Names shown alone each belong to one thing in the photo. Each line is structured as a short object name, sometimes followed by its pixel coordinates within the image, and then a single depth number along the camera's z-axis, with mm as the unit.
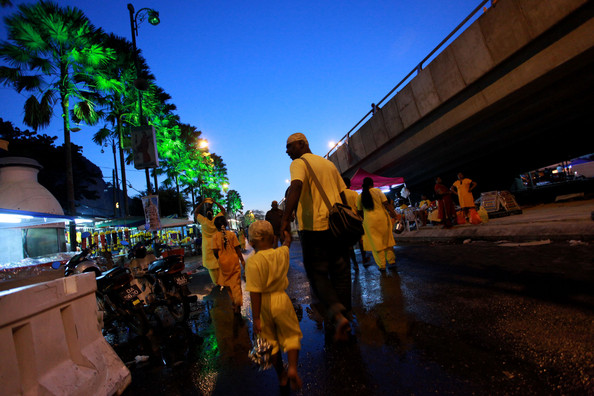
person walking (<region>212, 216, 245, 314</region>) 4816
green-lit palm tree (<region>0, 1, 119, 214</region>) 11867
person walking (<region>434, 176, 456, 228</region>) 10891
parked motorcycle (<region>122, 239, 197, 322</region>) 4510
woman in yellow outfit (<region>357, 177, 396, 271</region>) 5559
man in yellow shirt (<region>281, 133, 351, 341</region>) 2721
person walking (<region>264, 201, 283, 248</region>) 8398
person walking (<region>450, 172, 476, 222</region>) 10104
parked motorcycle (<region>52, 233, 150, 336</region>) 3951
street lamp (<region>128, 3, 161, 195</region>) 12025
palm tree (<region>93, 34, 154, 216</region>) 17344
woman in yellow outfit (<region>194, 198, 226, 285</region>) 5609
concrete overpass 6848
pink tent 12867
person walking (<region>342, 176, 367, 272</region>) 3449
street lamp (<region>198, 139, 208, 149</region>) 27212
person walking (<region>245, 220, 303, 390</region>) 2236
